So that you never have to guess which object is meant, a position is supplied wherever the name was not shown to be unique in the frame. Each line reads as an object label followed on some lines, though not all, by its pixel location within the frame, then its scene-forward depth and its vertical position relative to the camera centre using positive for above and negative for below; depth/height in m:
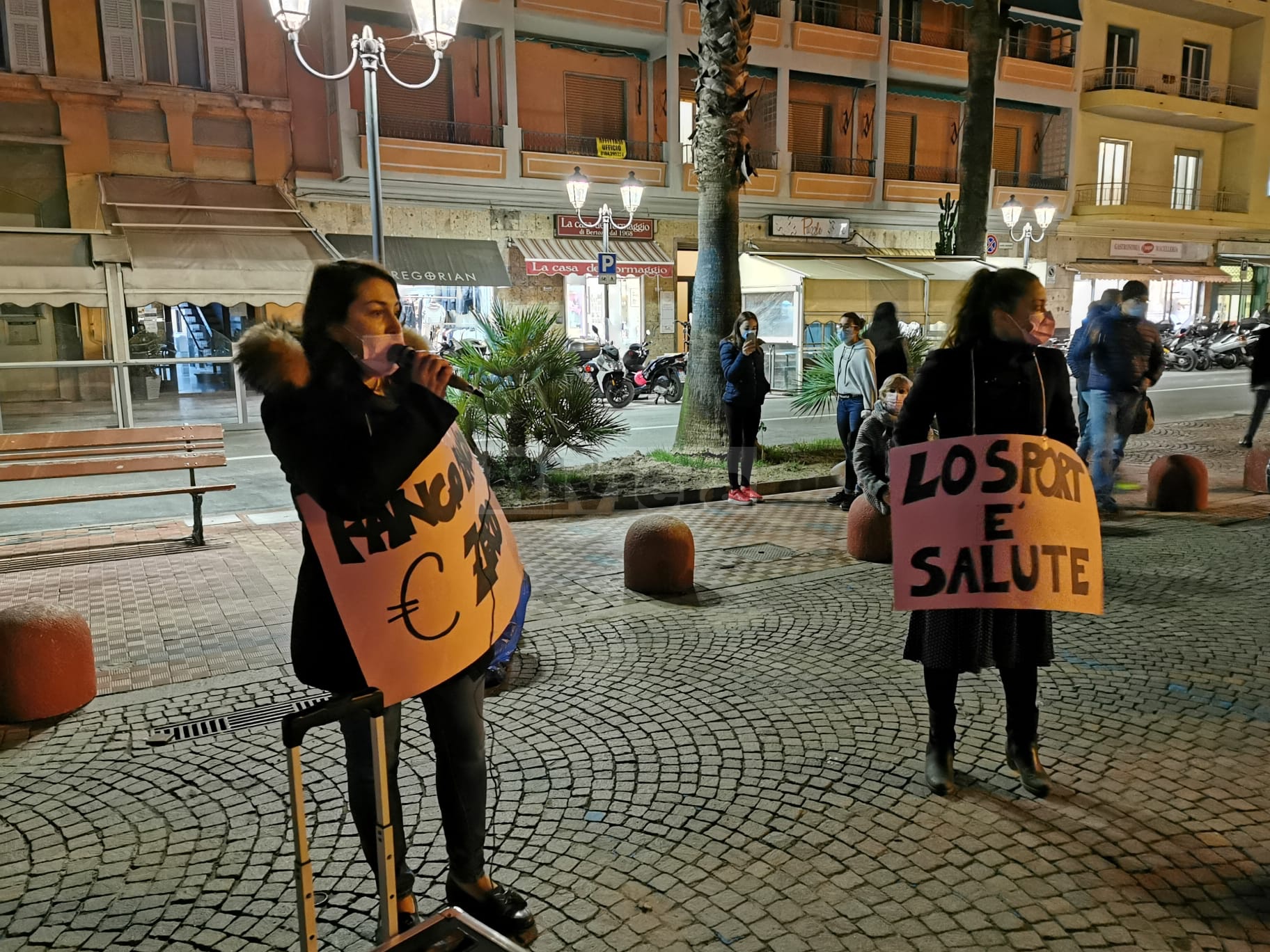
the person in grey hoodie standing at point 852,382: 8.77 -0.49
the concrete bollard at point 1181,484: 8.68 -1.44
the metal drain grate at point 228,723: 4.26 -1.79
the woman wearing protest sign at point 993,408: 3.47 -0.30
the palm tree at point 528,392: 9.30 -0.60
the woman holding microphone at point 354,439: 2.36 -0.27
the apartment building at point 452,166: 17.55 +3.73
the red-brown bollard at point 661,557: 6.30 -1.50
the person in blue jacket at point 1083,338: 8.57 -0.12
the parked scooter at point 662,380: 20.03 -1.04
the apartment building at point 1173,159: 30.72 +5.73
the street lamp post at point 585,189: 19.70 +2.92
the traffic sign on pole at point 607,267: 18.98 +1.28
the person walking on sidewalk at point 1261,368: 11.23 -0.50
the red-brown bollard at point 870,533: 7.08 -1.53
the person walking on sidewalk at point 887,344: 9.16 -0.15
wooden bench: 7.42 -0.98
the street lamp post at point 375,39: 9.41 +3.02
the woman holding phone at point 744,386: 8.98 -0.54
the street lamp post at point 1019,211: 23.64 +2.90
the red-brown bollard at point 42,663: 4.34 -1.52
